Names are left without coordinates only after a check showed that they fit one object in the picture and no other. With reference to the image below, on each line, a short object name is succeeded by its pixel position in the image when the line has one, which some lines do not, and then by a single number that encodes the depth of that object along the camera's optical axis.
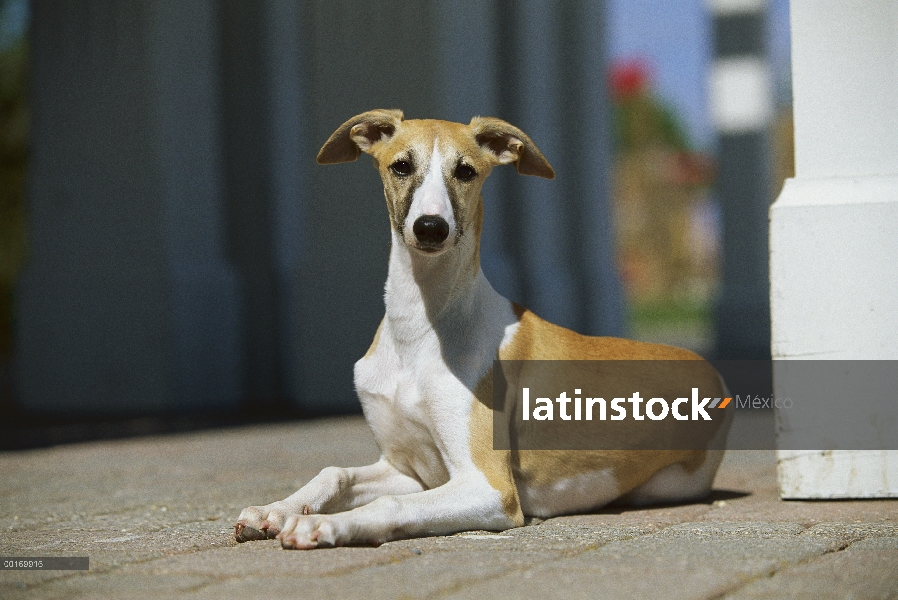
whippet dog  3.37
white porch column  4.00
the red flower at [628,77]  41.38
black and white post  15.23
